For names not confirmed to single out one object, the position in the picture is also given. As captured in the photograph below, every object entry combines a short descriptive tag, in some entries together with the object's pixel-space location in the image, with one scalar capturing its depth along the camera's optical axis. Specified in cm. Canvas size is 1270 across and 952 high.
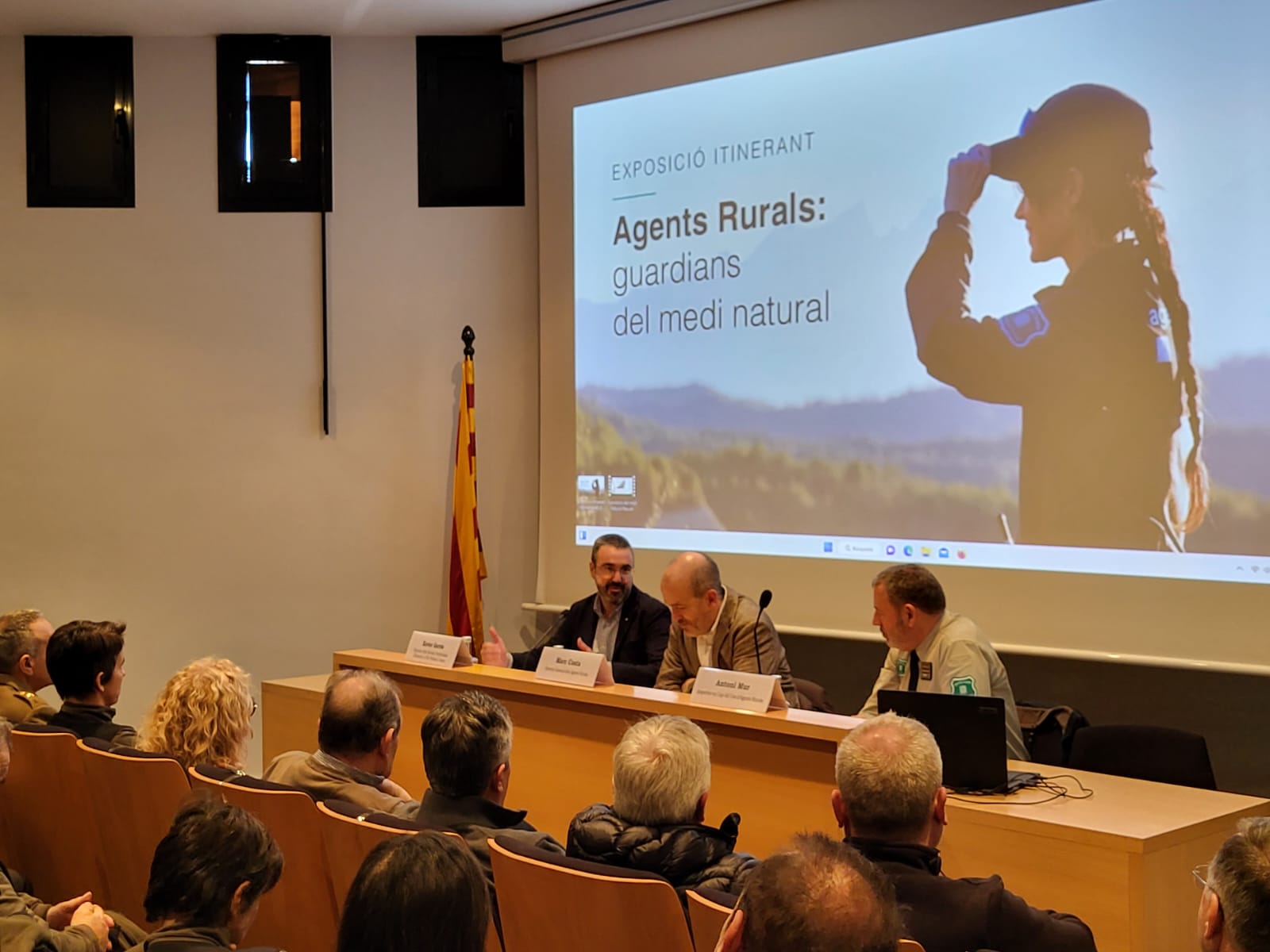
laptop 284
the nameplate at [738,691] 346
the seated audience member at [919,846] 201
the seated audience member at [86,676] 361
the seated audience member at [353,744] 296
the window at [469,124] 676
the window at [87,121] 647
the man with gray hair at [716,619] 427
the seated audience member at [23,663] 387
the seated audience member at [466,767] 261
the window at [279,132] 661
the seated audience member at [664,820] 227
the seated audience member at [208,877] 202
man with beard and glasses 512
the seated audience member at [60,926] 240
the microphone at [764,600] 381
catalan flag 664
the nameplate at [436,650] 448
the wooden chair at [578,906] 210
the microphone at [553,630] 544
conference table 253
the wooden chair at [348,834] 250
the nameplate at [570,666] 402
